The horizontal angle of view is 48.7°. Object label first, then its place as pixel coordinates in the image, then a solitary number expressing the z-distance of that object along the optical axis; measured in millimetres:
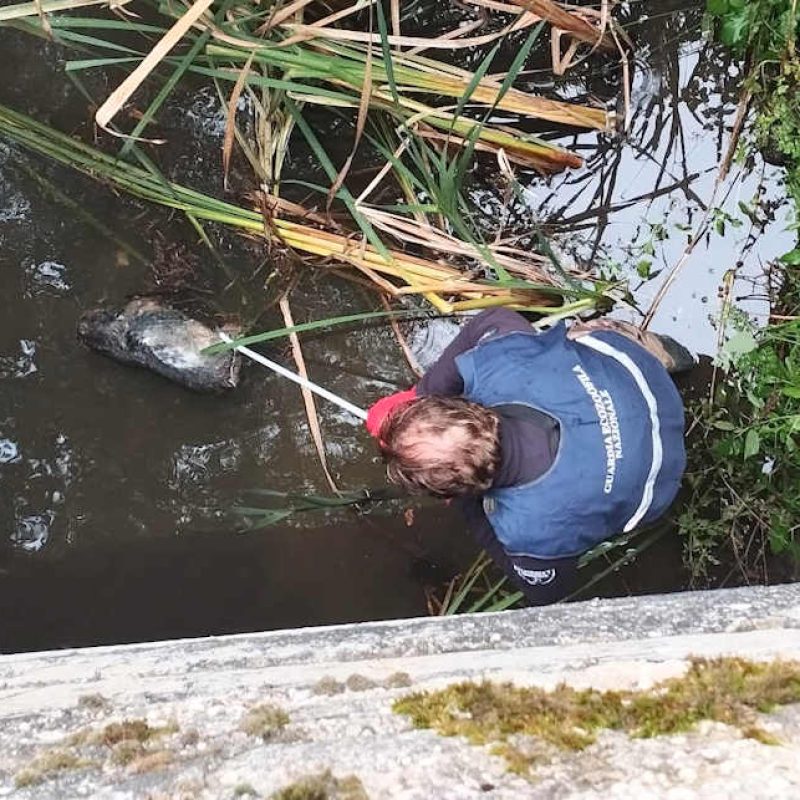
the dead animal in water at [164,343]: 2574
